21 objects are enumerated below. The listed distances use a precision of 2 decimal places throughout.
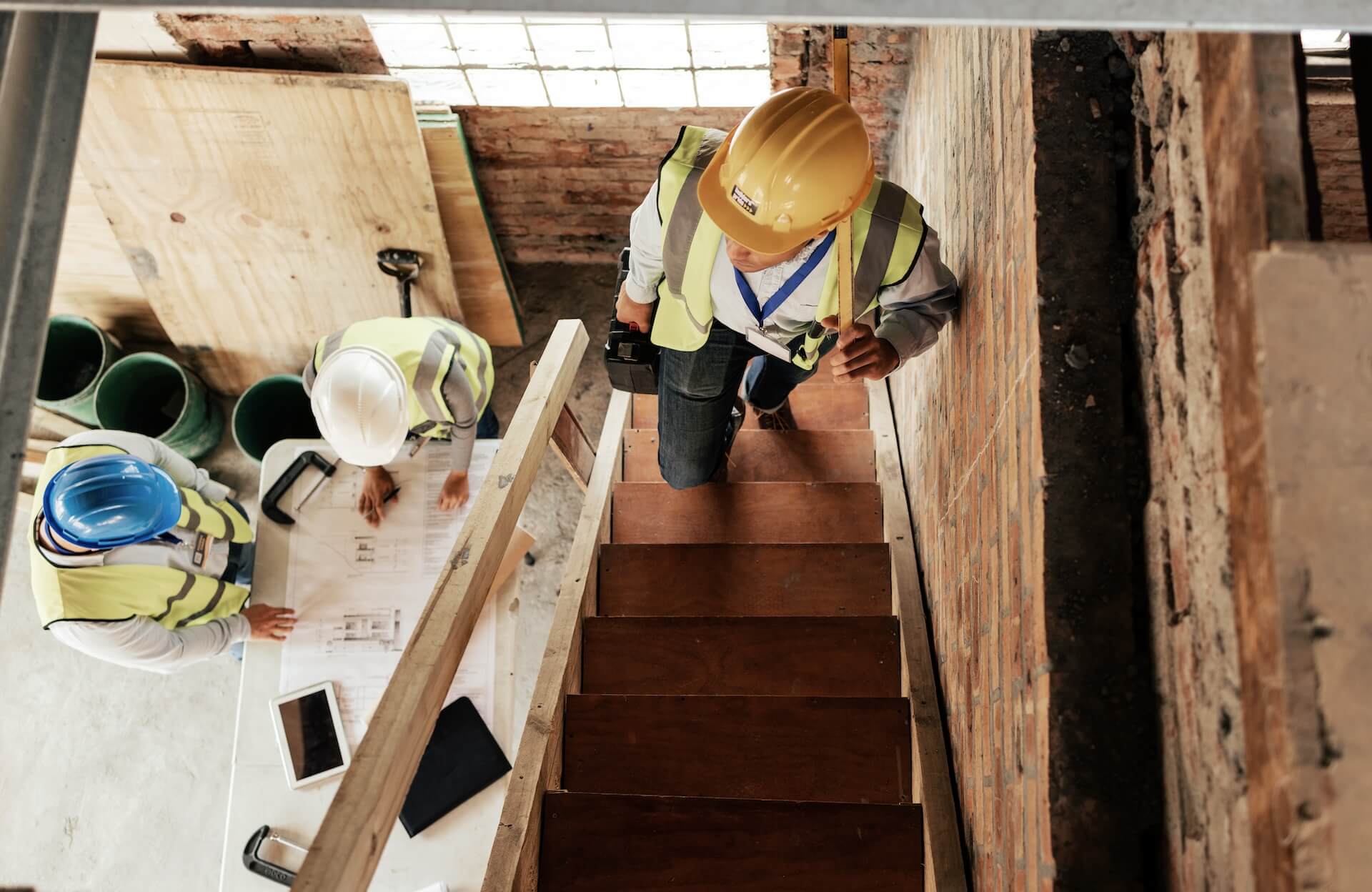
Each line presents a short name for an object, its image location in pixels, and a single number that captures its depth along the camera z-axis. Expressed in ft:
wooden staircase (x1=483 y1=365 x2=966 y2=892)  8.91
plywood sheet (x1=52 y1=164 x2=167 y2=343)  15.75
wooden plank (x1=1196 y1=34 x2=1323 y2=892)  3.84
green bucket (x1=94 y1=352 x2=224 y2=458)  16.67
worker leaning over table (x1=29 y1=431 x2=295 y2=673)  11.44
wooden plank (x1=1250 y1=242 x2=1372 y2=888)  3.70
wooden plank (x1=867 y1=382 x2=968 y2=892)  8.14
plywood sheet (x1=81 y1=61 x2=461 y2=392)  13.78
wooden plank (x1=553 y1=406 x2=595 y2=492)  12.13
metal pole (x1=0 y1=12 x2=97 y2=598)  4.30
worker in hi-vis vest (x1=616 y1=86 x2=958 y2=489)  7.32
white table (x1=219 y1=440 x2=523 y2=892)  11.50
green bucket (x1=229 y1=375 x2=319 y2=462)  16.97
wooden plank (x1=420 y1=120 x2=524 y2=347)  15.17
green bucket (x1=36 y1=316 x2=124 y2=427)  17.33
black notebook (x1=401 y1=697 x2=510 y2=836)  11.73
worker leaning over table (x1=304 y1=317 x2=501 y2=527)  11.90
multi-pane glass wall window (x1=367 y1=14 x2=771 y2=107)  13.64
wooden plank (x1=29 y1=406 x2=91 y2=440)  16.93
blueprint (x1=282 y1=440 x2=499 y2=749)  12.19
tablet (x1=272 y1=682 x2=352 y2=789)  11.78
